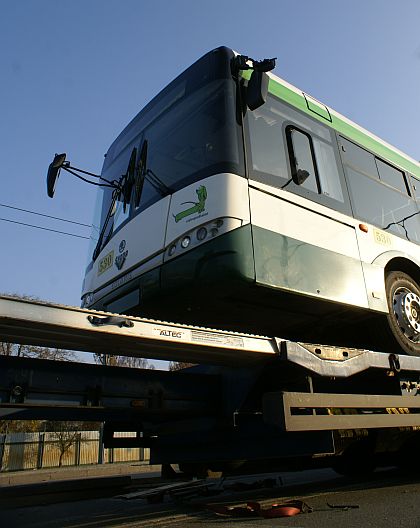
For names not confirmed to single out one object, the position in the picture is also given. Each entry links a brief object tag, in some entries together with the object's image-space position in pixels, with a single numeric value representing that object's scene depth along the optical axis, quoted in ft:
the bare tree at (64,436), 67.36
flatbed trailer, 8.86
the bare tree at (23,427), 86.55
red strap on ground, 12.09
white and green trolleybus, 11.57
